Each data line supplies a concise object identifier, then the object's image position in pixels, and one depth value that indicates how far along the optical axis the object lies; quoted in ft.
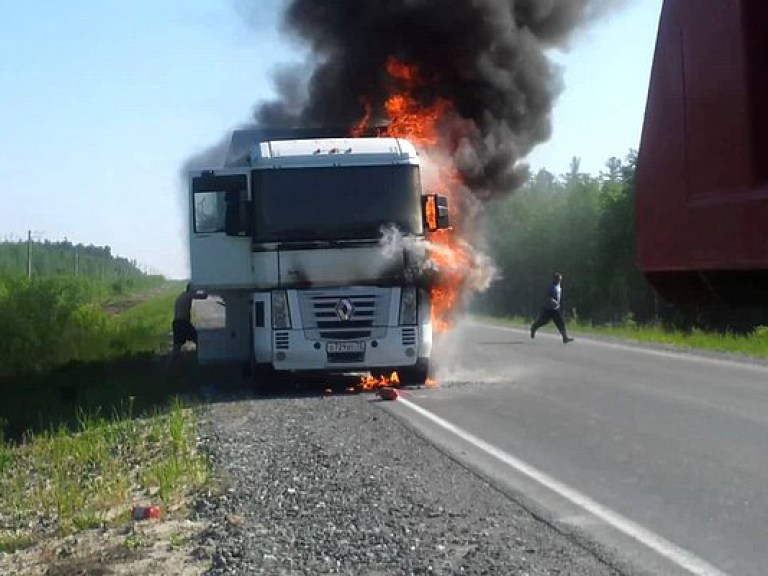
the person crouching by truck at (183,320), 70.85
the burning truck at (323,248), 55.88
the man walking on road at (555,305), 101.50
